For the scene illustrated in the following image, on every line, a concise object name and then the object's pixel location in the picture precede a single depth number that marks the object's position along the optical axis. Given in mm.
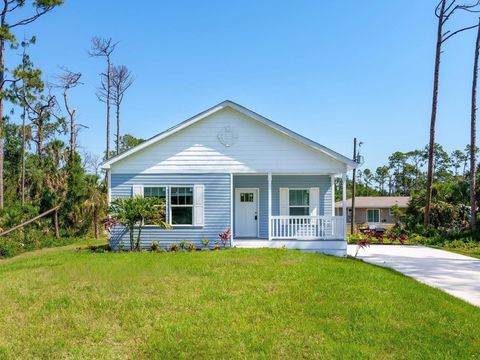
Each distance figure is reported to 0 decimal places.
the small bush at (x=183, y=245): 13298
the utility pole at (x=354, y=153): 27903
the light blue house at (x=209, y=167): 13461
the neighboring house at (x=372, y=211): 37781
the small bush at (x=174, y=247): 13105
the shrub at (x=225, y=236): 12919
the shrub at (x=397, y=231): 19188
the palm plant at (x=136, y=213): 12344
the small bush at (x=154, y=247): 13195
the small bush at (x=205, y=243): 13281
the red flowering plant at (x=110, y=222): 12484
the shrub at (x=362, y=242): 10844
